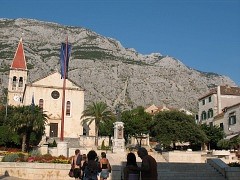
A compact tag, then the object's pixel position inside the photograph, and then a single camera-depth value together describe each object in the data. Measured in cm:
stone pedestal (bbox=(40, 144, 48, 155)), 3484
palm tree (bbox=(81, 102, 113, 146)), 5181
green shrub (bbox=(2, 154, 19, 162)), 2486
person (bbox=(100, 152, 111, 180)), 1332
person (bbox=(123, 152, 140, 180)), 874
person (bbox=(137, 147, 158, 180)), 854
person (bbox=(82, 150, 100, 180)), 1012
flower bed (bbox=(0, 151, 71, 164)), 2362
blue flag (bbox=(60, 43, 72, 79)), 3034
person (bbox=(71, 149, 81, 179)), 1265
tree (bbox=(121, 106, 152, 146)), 5650
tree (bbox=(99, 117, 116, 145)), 5802
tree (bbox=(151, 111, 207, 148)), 4684
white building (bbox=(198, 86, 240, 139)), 5166
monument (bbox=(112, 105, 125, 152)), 3740
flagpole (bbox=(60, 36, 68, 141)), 3000
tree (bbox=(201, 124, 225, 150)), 5078
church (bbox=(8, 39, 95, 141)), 5856
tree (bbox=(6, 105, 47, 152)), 3953
